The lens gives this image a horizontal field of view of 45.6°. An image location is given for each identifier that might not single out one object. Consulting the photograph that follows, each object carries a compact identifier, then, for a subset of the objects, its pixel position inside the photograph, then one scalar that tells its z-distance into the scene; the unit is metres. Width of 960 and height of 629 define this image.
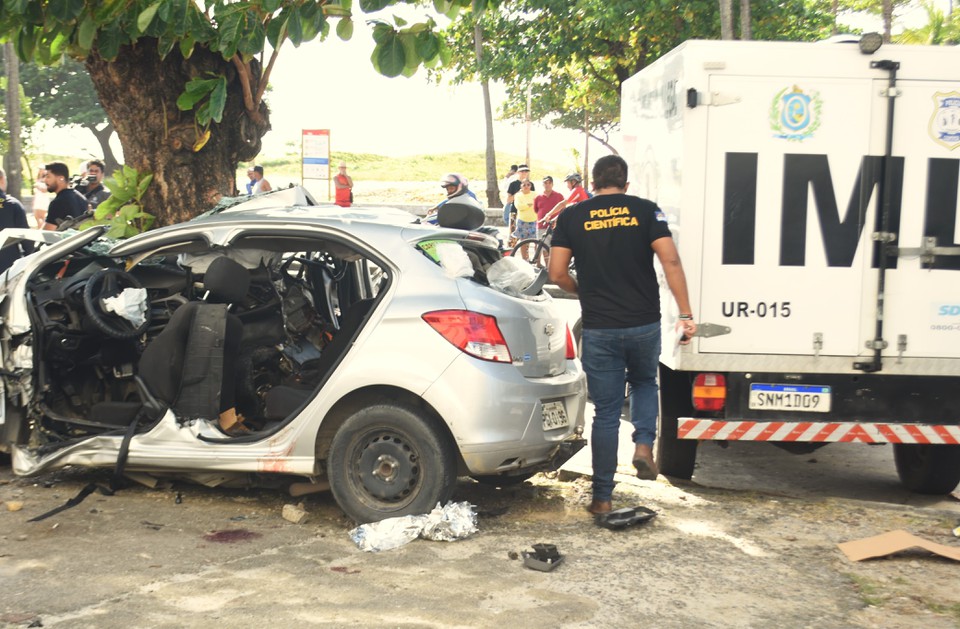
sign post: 24.73
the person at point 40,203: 15.34
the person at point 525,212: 22.55
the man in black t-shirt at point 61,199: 11.45
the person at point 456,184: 12.07
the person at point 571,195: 20.42
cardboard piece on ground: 5.40
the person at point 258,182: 22.97
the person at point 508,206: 24.04
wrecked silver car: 5.66
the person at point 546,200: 21.69
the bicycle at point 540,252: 17.16
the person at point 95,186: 12.53
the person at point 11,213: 11.23
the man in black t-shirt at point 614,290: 6.11
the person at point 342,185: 25.47
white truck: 6.40
